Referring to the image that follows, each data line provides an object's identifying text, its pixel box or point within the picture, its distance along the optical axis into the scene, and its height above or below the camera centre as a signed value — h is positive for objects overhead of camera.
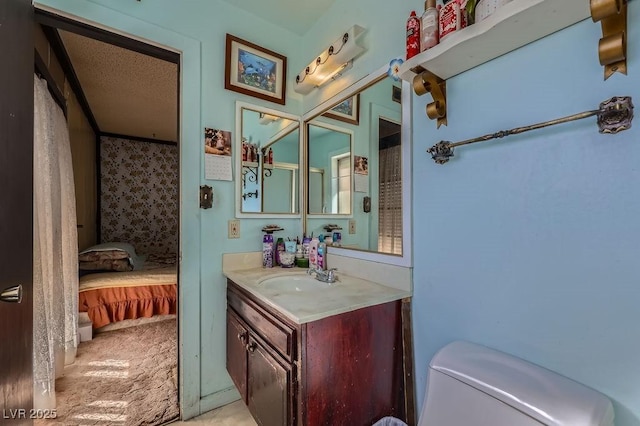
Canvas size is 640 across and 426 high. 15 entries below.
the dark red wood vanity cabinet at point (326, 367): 0.96 -0.60
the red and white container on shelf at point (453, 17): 0.88 +0.65
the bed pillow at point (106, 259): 2.85 -0.46
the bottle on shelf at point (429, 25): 0.94 +0.66
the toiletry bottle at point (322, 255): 1.71 -0.25
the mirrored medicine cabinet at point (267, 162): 1.75 +0.37
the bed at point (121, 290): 2.57 -0.75
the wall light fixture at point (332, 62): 1.44 +0.90
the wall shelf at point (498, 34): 0.72 +0.55
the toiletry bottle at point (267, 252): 1.77 -0.24
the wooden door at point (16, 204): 0.79 +0.04
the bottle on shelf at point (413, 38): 1.00 +0.66
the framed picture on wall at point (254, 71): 1.69 +0.96
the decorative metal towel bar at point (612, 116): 0.68 +0.26
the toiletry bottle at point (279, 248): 1.82 -0.22
